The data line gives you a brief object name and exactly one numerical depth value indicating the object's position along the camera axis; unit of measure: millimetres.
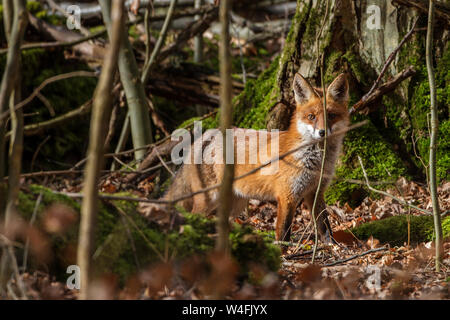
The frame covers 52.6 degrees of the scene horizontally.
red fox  5555
